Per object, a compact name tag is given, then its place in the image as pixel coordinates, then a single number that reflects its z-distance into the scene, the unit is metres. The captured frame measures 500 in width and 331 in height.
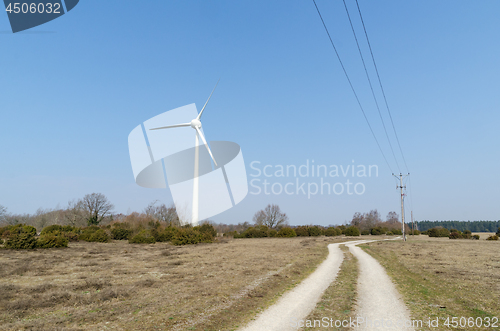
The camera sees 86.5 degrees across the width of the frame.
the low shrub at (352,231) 72.42
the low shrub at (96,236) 42.78
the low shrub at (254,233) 65.44
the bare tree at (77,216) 80.74
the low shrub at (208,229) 48.82
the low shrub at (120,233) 49.91
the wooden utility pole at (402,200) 49.15
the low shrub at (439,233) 69.12
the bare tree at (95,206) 80.56
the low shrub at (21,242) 29.14
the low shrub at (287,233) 63.47
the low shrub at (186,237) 41.54
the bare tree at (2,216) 87.20
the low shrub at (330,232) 73.62
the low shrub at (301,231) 69.06
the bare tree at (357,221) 118.06
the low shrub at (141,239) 42.78
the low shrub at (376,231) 81.50
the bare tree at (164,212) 94.25
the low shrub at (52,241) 30.78
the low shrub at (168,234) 46.78
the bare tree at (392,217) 172.18
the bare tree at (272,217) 106.75
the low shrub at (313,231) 70.69
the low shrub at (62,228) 46.80
